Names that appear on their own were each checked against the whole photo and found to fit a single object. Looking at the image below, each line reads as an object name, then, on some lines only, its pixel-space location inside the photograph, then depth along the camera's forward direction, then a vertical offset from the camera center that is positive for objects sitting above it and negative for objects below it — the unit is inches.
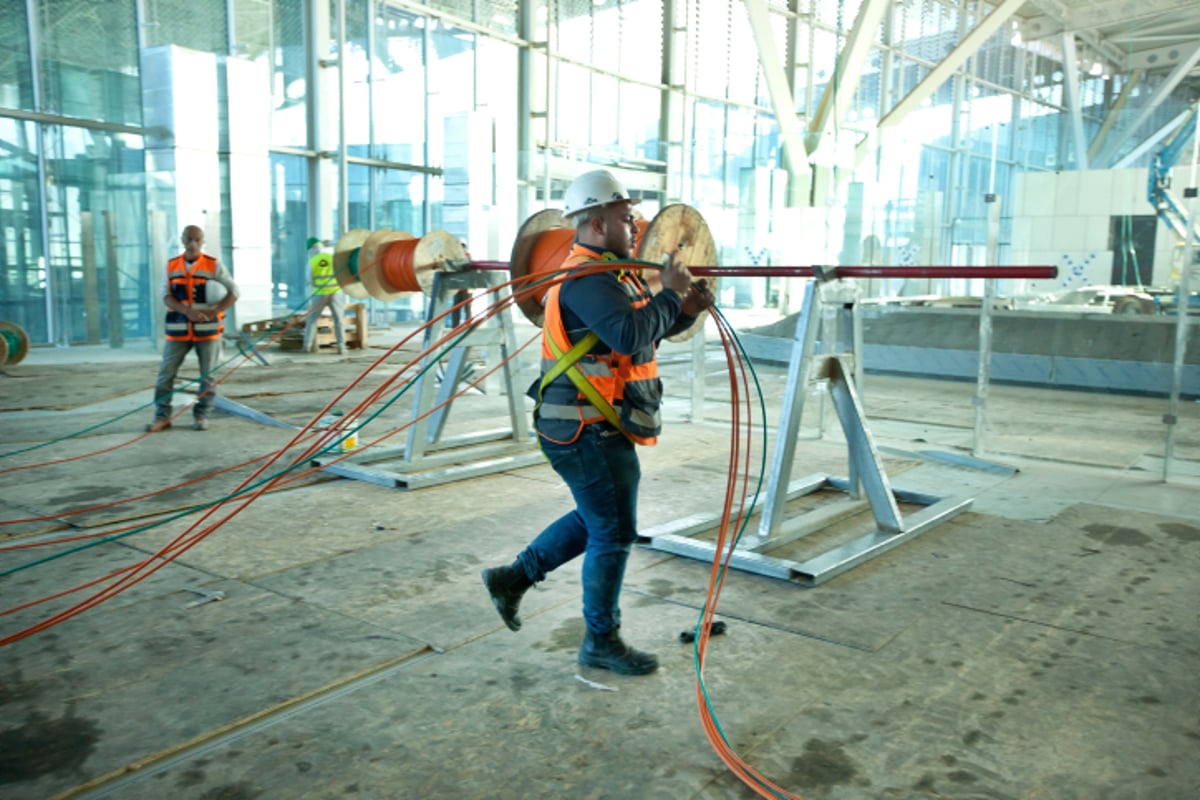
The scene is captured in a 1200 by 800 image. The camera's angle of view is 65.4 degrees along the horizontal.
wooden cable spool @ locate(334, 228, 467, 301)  292.4 +3.6
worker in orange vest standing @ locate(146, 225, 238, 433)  340.5 -15.3
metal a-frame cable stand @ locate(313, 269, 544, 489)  274.4 -56.4
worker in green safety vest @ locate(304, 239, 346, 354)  575.5 -21.3
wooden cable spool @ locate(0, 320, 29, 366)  499.8 -41.8
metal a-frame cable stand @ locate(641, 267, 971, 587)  194.7 -48.2
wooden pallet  620.7 -40.7
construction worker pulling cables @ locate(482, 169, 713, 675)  135.6 -17.1
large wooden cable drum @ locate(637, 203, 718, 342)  198.2 +8.4
